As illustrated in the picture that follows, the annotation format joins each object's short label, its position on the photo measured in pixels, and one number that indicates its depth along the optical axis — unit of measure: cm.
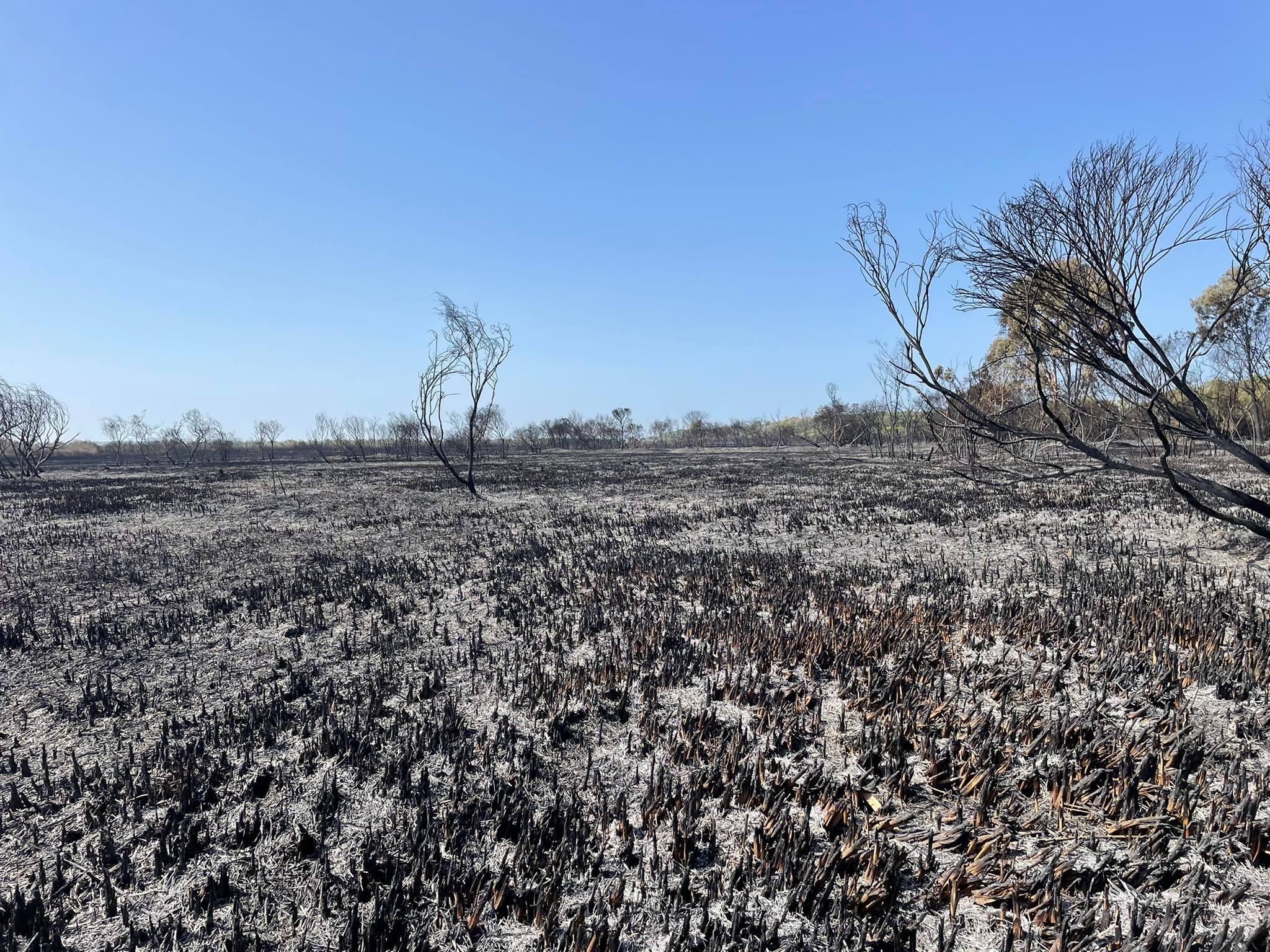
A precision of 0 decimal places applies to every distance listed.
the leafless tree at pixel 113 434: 6838
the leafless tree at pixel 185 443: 5778
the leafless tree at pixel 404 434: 6347
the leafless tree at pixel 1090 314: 552
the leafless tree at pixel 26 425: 3384
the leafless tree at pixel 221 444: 6297
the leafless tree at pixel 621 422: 8494
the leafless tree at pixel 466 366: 2202
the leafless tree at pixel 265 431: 7281
